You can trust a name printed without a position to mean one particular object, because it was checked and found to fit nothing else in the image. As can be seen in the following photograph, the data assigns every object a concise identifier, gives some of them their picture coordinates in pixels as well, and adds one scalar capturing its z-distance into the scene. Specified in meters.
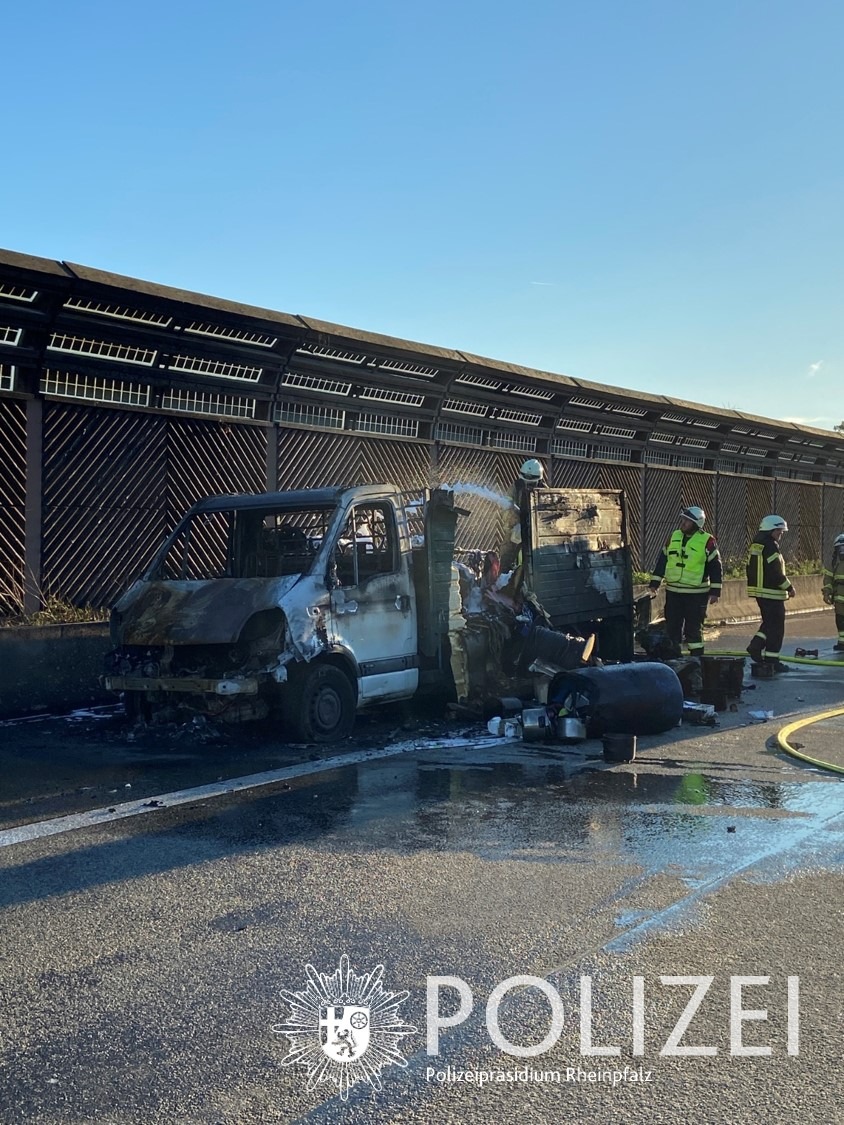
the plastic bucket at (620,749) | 8.37
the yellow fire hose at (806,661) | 14.12
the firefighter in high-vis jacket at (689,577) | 13.25
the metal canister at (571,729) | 9.04
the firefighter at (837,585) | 16.17
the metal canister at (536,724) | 9.22
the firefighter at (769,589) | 13.75
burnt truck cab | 8.76
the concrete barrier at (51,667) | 10.38
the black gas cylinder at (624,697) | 9.23
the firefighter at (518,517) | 11.05
